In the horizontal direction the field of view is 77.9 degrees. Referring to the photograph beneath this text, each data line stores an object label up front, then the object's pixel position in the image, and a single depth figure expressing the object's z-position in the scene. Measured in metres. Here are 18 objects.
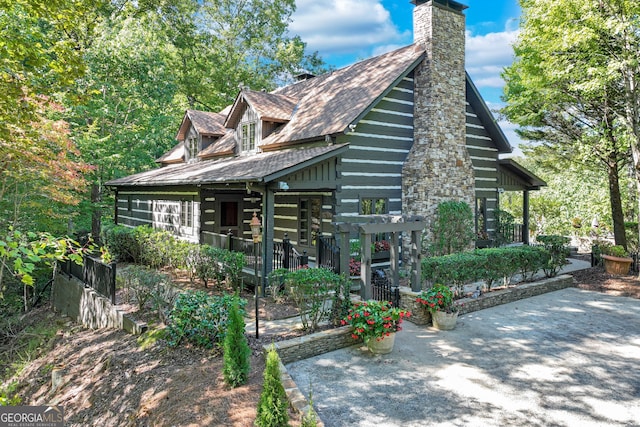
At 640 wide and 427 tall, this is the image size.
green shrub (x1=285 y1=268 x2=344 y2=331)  7.88
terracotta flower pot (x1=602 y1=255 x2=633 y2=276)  14.20
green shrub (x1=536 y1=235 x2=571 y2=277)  12.84
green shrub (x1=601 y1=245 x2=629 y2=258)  14.80
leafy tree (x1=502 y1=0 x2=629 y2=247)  13.56
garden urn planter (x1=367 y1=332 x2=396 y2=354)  7.36
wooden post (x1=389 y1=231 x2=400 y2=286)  9.88
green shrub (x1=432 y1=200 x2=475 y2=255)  13.80
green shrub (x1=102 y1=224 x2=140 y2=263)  15.63
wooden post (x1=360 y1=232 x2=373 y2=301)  9.23
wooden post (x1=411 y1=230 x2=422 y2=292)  9.82
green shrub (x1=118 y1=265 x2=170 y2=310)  9.30
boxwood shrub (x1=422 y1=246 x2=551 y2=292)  10.10
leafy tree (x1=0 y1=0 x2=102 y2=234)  7.98
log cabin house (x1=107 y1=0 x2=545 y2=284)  12.54
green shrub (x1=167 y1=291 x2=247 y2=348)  7.15
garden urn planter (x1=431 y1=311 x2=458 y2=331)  8.77
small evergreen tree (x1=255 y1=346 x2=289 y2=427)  4.67
